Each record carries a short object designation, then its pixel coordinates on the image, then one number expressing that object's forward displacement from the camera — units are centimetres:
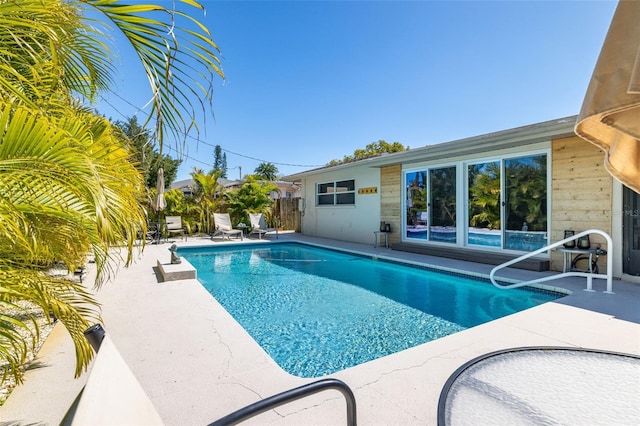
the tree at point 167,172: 2227
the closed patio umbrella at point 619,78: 89
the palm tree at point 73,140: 143
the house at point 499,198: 633
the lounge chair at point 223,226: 1339
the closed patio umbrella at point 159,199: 1269
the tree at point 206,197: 1516
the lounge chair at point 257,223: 1430
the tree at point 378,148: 3209
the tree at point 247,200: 1559
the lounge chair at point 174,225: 1345
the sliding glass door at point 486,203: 762
